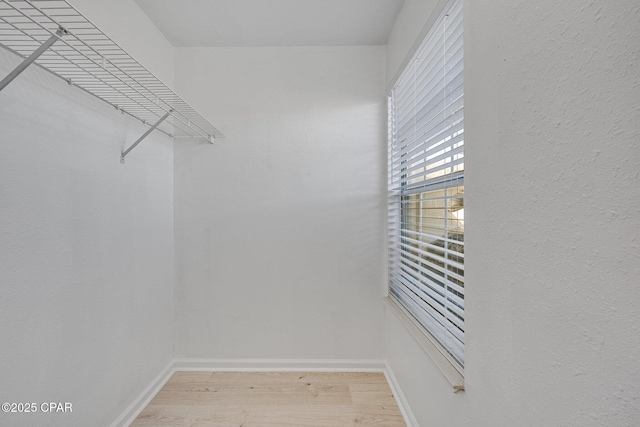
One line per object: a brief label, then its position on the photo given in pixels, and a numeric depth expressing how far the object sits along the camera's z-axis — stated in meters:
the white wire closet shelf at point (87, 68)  1.06
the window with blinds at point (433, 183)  1.14
